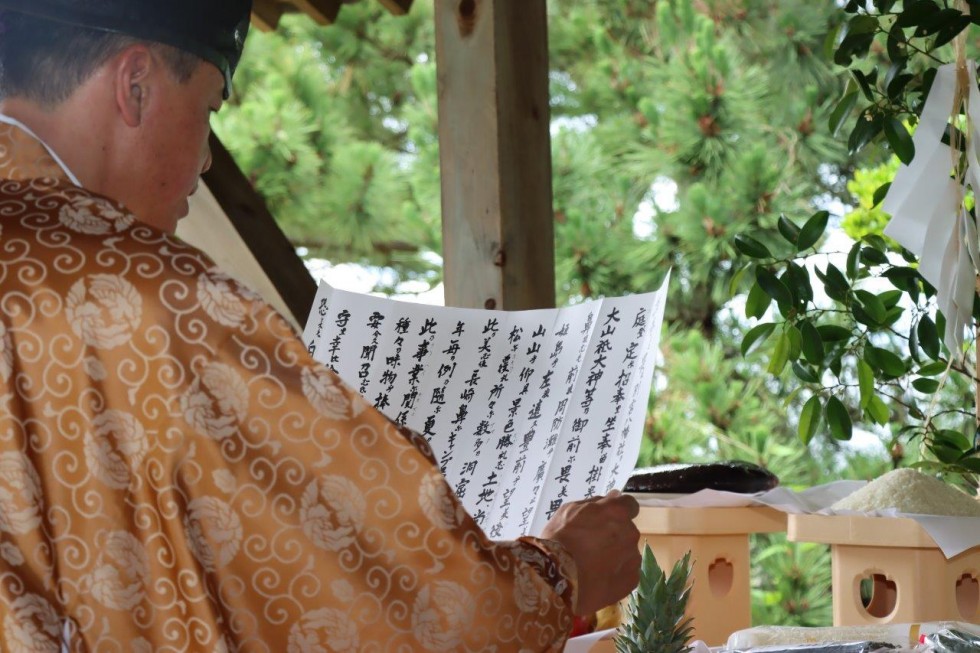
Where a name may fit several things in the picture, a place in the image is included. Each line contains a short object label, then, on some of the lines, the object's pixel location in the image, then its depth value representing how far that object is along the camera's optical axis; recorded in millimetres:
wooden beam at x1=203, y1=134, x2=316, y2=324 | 4351
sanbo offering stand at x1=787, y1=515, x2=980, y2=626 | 3369
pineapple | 2990
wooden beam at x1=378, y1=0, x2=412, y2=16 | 4687
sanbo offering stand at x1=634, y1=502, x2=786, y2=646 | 3521
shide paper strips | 3396
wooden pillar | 3795
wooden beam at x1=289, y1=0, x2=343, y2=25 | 5063
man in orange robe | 2668
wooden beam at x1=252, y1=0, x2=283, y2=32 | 5518
